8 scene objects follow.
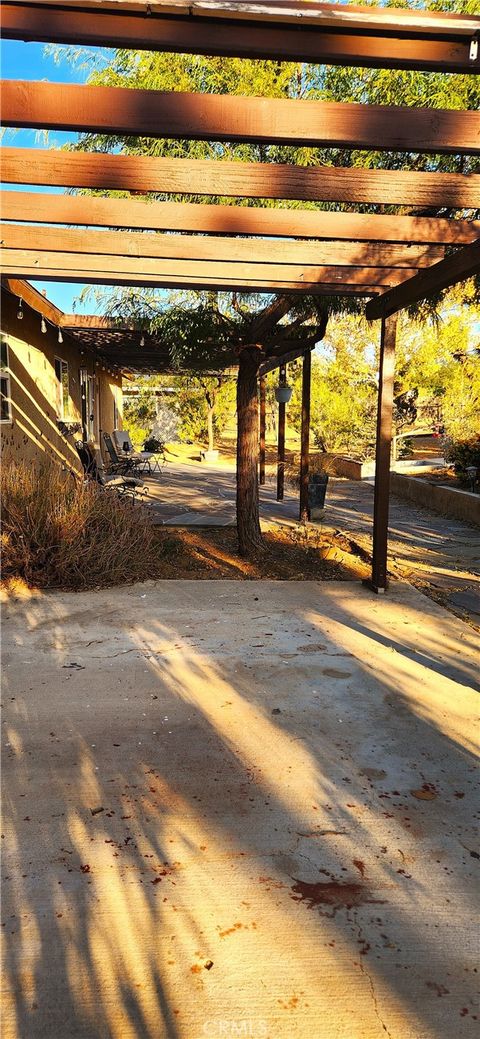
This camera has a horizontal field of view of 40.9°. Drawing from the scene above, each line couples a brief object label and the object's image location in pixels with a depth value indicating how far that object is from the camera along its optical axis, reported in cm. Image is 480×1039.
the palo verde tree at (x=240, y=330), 693
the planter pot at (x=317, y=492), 989
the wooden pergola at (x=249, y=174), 238
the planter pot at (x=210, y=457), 2164
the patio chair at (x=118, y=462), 1371
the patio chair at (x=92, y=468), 1002
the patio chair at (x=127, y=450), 1598
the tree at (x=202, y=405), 2255
